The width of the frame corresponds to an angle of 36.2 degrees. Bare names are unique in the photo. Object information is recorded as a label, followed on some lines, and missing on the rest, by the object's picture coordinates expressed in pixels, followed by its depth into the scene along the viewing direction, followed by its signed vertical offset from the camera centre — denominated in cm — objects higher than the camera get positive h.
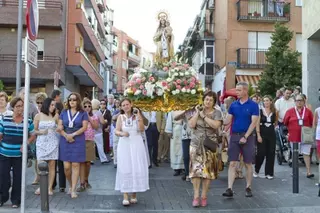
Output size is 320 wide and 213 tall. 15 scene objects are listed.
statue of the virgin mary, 1508 +237
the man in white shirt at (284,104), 1415 +39
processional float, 1000 +58
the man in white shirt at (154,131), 1403 -44
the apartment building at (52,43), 3181 +478
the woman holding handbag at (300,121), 1172 -8
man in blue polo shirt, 903 -30
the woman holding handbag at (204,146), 838 -51
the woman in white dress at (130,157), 850 -73
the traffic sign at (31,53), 667 +85
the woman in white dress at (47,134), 935 -38
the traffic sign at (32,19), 669 +134
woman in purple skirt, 922 -47
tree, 2788 +300
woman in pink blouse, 993 -83
